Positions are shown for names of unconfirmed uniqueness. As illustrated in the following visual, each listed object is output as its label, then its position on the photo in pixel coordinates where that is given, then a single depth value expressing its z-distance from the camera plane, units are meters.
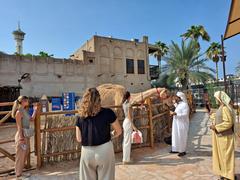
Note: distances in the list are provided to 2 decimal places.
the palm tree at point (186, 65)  21.91
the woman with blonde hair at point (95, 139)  2.36
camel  7.96
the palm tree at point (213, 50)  29.35
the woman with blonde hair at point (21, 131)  3.94
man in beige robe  3.38
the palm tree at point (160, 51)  30.17
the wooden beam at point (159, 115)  6.71
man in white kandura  5.13
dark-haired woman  4.68
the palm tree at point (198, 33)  27.62
